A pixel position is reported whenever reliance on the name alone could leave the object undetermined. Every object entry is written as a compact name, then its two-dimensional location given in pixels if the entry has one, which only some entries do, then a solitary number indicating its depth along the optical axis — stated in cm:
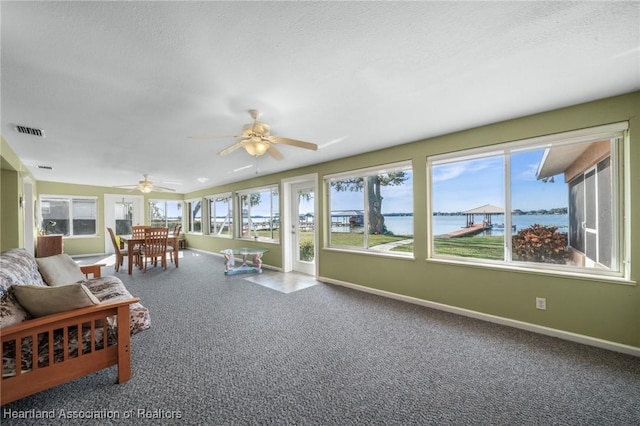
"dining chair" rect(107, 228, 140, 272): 564
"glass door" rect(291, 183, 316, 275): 523
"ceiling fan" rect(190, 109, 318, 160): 238
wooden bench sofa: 152
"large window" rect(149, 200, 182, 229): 898
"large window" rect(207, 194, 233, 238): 727
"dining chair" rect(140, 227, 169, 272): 554
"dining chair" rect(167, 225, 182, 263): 611
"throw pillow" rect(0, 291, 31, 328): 155
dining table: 537
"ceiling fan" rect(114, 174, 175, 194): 576
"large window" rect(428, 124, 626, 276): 236
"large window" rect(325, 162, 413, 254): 376
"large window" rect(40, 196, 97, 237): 731
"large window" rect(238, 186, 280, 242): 590
